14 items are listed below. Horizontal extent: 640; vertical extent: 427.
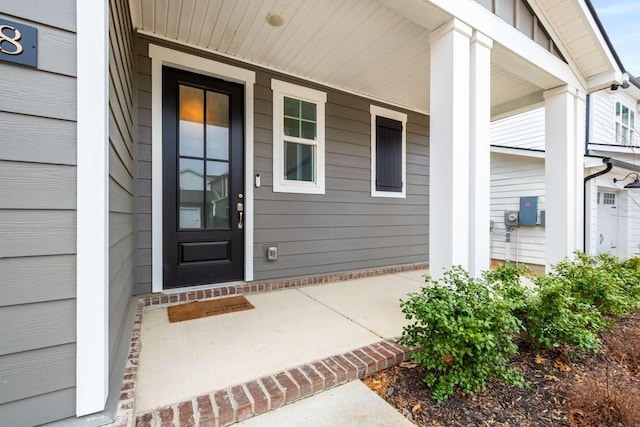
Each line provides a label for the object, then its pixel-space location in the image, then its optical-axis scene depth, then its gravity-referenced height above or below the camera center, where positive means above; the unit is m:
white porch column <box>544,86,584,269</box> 3.39 +0.52
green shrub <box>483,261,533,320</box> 1.86 -0.54
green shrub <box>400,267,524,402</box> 1.46 -0.70
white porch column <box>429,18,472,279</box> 2.18 +0.55
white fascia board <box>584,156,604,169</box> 4.90 +0.95
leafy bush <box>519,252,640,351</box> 1.81 -0.69
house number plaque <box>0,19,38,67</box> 0.97 +0.61
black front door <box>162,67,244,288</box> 2.77 +0.36
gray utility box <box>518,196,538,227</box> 5.97 +0.06
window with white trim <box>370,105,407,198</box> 4.15 +0.96
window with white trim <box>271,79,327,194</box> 3.30 +0.95
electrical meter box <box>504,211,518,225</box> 6.27 -0.10
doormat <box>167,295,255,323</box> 2.36 -0.90
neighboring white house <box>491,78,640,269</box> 5.93 +0.71
